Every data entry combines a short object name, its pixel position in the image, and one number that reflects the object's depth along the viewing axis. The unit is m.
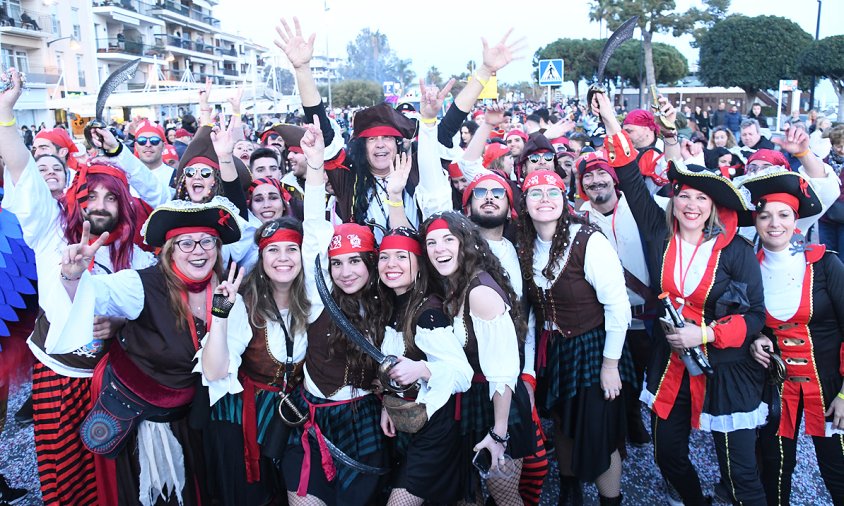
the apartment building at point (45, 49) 30.11
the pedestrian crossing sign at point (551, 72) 10.42
